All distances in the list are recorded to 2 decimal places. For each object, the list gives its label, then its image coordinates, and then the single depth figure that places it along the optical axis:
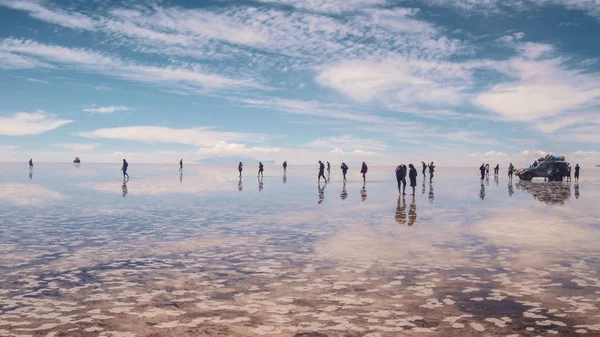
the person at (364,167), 45.17
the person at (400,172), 28.88
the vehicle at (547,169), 55.12
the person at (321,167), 45.29
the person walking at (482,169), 49.41
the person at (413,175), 30.47
